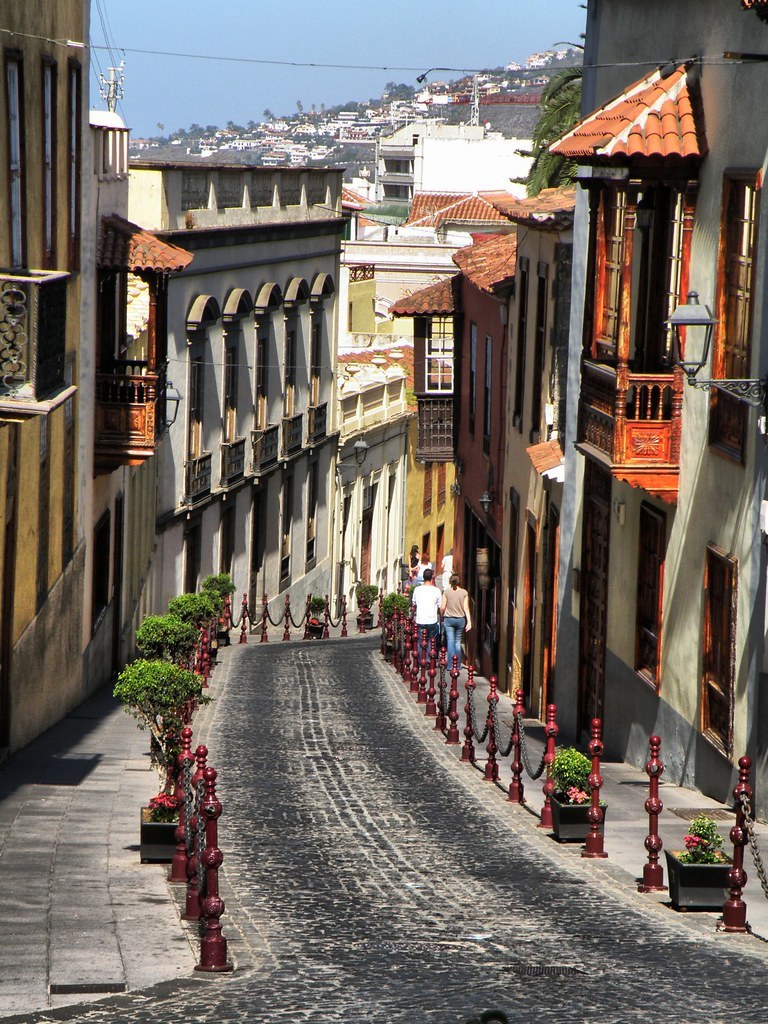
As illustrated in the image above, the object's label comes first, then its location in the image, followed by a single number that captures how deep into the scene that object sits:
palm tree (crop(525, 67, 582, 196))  38.81
